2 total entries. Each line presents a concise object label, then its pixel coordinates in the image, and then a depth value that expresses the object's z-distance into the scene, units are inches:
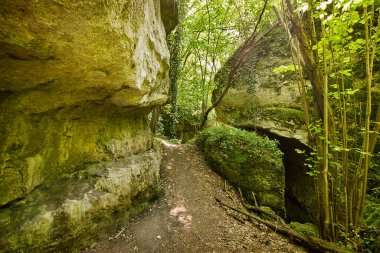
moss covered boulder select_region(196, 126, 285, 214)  330.6
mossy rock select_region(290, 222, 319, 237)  248.9
